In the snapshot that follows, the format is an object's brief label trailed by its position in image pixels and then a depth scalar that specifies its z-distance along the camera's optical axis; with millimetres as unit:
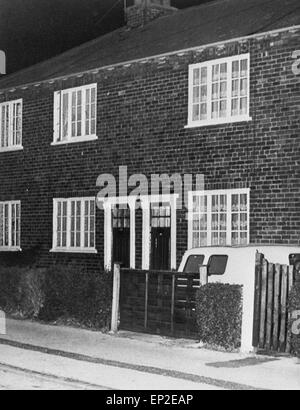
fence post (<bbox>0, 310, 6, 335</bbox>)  15258
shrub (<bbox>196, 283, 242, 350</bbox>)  12531
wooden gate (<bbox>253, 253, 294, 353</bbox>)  12023
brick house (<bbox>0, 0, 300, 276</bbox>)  16578
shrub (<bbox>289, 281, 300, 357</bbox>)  11562
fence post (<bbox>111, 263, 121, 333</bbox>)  14930
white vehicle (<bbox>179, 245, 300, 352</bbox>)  12547
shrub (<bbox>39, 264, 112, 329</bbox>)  15148
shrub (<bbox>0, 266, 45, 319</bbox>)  16906
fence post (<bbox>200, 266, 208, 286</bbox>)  13164
